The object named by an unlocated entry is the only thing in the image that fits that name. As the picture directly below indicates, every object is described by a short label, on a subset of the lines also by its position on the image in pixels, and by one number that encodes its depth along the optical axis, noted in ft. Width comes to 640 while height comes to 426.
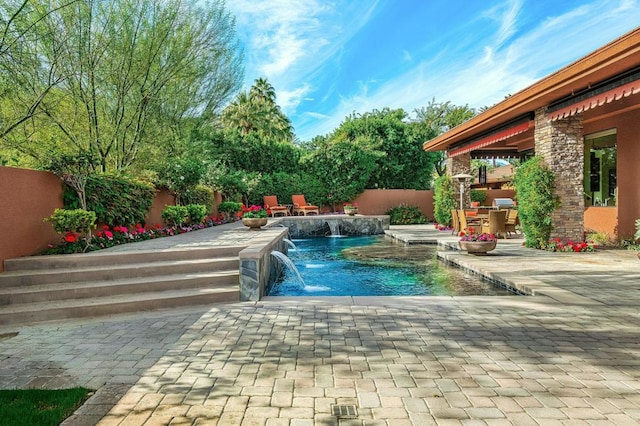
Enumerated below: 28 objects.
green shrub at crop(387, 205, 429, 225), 60.44
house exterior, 20.39
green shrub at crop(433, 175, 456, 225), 47.26
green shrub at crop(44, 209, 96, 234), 19.01
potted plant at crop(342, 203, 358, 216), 57.11
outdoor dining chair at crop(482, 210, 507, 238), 33.86
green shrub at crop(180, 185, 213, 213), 38.34
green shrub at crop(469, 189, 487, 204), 60.11
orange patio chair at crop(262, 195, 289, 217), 59.06
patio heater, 42.73
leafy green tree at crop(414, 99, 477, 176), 95.55
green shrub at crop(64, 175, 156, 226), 22.90
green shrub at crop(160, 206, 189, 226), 32.42
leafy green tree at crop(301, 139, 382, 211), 64.85
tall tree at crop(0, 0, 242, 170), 23.70
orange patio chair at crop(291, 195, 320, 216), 59.41
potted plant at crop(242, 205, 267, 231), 32.78
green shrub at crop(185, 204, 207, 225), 36.99
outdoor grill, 44.16
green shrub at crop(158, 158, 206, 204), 33.80
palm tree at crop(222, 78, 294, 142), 97.60
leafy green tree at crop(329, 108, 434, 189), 72.74
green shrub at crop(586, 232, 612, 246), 30.42
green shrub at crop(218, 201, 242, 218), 49.75
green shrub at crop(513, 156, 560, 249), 26.78
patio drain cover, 7.01
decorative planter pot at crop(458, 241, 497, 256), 25.58
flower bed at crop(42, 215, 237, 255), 19.52
